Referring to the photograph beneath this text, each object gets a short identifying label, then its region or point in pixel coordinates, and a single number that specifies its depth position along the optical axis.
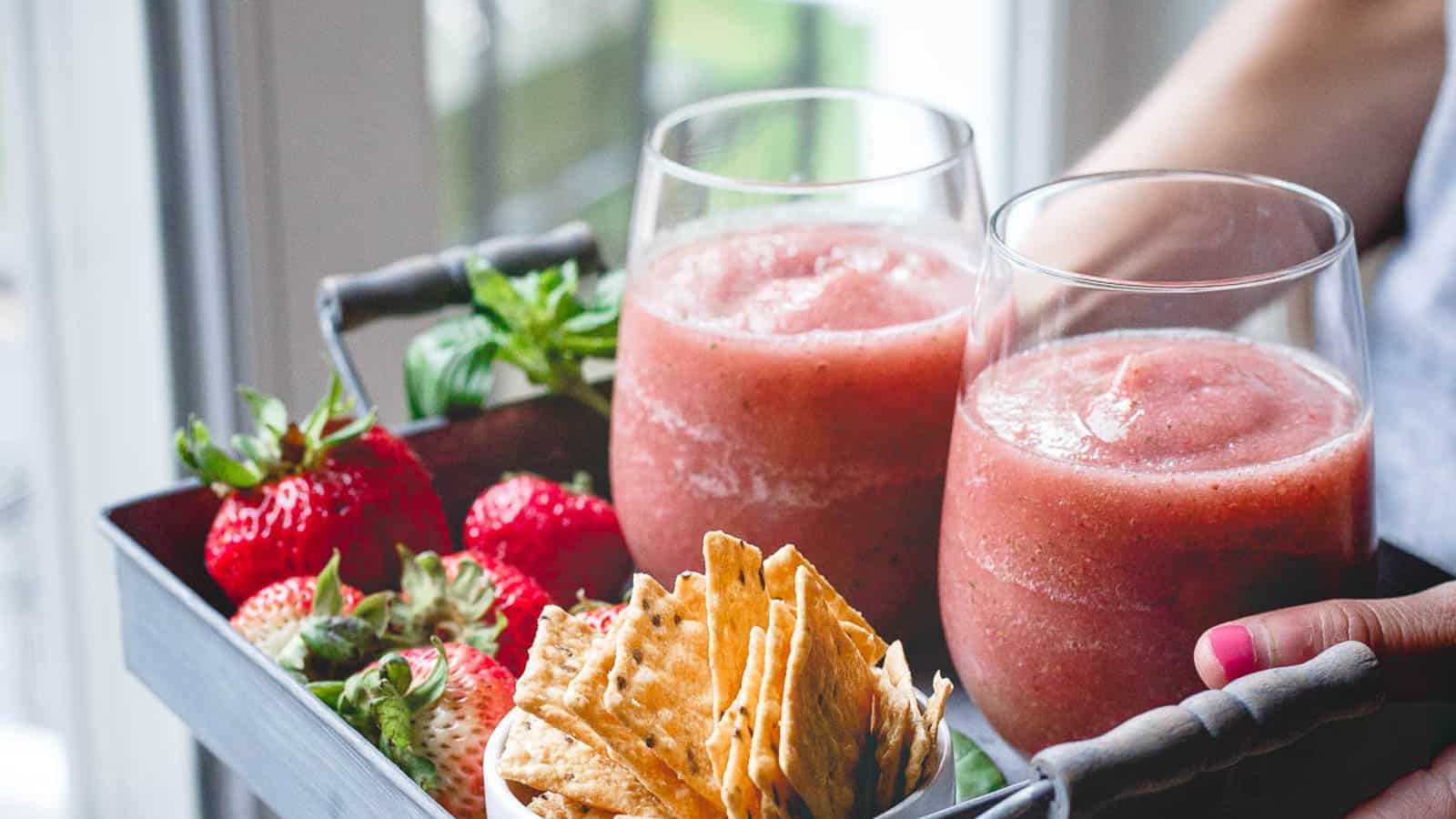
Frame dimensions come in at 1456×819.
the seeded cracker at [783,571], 0.72
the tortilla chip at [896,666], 0.72
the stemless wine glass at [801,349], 0.79
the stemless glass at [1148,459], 0.73
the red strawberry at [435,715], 0.75
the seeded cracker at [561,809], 0.71
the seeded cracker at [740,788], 0.69
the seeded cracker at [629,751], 0.70
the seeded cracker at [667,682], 0.70
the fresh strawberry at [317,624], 0.78
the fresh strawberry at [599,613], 0.77
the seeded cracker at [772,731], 0.68
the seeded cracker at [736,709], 0.70
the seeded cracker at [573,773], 0.71
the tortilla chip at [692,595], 0.72
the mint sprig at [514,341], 0.91
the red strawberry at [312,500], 0.83
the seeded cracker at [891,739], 0.71
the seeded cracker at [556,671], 0.71
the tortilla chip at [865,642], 0.74
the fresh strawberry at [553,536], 0.85
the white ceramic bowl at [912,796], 0.70
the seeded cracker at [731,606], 0.71
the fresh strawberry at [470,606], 0.80
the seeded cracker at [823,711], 0.69
